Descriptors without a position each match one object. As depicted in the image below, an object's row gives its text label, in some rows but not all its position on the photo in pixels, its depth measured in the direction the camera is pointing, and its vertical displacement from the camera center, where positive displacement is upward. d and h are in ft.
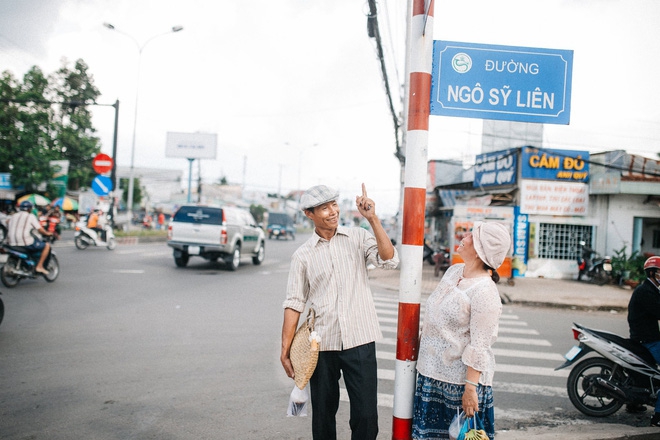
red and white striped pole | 8.63 +0.22
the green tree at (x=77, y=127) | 117.39 +22.88
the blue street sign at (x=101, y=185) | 64.92 +4.34
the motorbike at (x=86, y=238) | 60.34 -2.89
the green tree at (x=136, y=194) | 181.79 +9.53
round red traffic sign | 65.00 +7.40
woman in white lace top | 7.52 -1.71
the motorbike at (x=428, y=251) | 60.18 -1.92
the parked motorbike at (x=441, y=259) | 50.92 -2.47
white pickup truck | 46.52 -1.14
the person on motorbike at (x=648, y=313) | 13.11 -1.83
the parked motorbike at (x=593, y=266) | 48.92 -2.20
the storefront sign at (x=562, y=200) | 54.13 +4.97
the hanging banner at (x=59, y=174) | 105.40 +9.00
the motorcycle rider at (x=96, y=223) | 62.09 -0.88
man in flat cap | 8.70 -1.44
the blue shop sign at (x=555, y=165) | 54.03 +9.02
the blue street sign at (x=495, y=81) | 9.11 +3.08
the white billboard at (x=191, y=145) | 170.81 +27.84
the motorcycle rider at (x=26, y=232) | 31.86 -1.39
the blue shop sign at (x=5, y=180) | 101.71 +6.56
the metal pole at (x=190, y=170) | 138.57 +16.32
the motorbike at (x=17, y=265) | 31.24 -3.61
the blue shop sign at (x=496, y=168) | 56.18 +9.08
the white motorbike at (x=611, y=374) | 13.80 -3.84
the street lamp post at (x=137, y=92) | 79.95 +23.05
